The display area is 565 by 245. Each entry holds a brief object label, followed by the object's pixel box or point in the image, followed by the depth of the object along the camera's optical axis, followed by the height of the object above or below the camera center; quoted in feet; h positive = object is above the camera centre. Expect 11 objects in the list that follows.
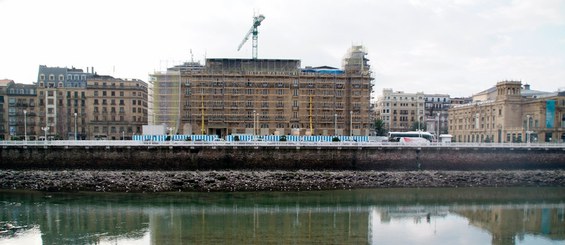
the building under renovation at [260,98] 274.77 +14.10
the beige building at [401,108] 431.43 +11.98
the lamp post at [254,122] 268.82 -0.87
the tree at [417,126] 405.51 -4.42
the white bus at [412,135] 236.63 -7.47
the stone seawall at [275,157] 185.68 -15.14
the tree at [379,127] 380.99 -5.05
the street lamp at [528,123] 267.70 -1.43
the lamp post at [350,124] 270.98 -1.80
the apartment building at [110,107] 313.32 +9.65
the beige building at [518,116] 281.95 +3.19
